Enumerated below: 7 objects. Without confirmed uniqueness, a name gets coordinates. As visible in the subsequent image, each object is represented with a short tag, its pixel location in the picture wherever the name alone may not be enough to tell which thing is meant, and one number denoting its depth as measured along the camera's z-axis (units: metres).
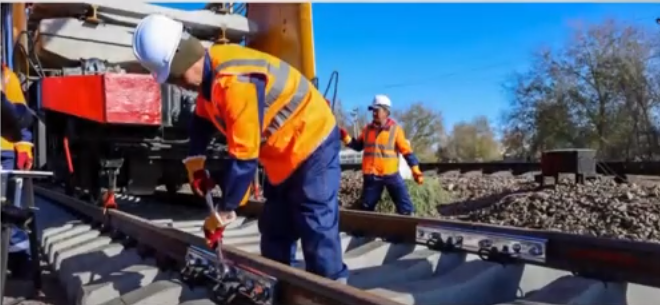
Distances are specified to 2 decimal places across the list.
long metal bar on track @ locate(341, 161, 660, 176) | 12.03
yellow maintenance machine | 5.36
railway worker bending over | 2.60
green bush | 9.02
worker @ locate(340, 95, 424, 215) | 7.09
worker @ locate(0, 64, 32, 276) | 4.14
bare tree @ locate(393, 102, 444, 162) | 53.03
